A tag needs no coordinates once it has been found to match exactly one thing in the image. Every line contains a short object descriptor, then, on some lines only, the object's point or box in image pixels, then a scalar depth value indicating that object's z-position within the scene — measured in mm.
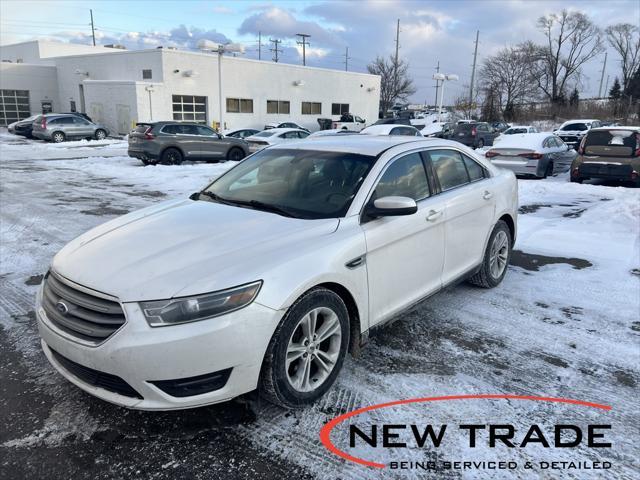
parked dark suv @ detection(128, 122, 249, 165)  16781
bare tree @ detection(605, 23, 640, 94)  67125
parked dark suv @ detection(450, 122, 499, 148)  29219
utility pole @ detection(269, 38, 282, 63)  80619
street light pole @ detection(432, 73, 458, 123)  34125
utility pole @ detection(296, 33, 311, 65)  74188
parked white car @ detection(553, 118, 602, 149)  27125
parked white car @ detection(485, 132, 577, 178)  13523
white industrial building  32094
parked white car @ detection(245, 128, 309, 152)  19484
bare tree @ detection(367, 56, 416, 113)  71000
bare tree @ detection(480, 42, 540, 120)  61750
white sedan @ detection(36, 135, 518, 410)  2592
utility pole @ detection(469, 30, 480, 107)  59562
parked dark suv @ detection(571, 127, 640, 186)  11938
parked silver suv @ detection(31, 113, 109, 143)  26766
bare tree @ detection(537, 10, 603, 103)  65312
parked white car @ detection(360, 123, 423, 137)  19512
